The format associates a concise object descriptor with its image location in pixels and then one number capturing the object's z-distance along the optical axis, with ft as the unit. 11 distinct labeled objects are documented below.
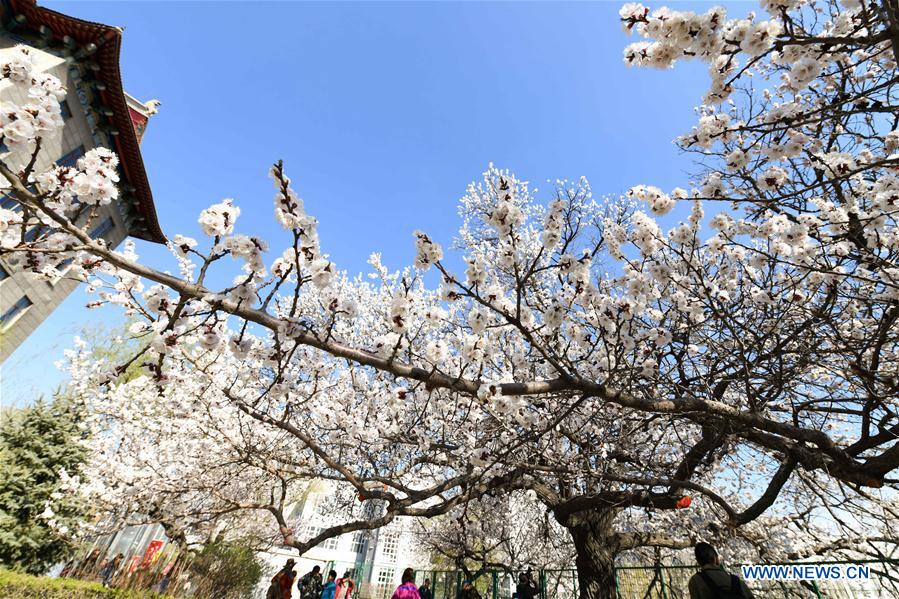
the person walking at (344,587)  30.91
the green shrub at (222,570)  34.87
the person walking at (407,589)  24.32
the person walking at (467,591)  30.09
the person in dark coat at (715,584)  13.12
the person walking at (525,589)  27.49
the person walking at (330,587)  32.68
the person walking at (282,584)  25.79
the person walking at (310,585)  32.04
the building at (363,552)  73.72
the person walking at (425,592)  39.35
